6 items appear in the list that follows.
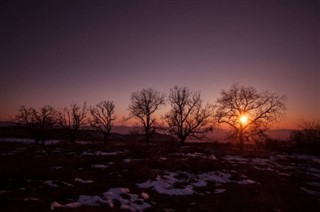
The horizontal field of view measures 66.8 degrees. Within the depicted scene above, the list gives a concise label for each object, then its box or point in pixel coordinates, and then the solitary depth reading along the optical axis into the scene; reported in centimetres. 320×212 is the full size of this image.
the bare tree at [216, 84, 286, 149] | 3928
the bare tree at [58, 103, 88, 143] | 5145
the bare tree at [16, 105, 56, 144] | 4466
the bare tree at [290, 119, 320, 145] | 4203
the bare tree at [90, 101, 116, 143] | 5321
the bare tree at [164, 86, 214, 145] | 4294
